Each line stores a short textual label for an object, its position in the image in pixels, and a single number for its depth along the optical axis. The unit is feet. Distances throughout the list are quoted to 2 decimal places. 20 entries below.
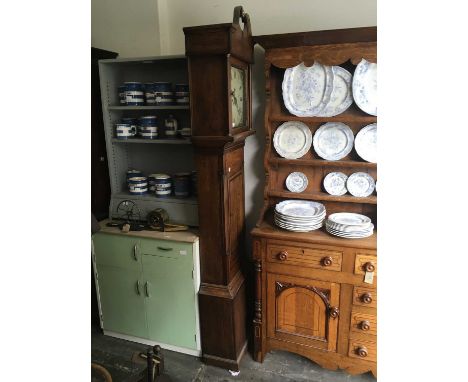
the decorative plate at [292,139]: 7.73
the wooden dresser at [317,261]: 6.73
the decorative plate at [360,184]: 7.47
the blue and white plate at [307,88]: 7.32
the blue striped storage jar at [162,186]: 8.39
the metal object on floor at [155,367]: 3.88
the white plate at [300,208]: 7.48
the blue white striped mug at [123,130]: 8.36
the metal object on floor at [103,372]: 3.77
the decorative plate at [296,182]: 8.01
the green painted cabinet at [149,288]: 7.65
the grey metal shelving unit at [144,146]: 8.13
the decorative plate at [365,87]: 6.98
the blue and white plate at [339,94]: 7.21
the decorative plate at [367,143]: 7.28
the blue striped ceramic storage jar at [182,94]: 7.81
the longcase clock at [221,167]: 6.33
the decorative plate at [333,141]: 7.49
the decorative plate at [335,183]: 7.72
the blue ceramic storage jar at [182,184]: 8.27
